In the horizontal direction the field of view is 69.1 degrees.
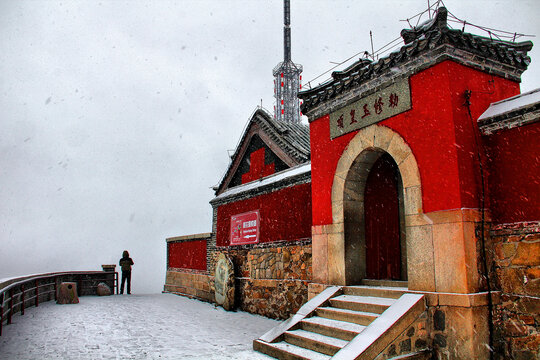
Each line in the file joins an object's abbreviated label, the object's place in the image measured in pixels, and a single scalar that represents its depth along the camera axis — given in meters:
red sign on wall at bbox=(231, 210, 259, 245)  10.44
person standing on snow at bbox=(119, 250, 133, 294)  14.61
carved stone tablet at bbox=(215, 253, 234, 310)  10.26
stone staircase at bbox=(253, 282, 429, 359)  4.56
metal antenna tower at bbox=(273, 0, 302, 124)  26.69
